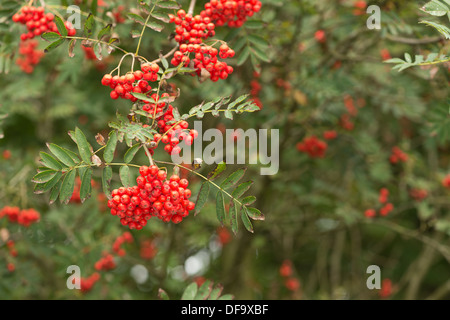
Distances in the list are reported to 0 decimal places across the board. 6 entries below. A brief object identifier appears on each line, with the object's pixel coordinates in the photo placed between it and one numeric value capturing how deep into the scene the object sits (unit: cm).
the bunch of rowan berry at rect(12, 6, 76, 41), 245
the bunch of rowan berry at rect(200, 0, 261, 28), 235
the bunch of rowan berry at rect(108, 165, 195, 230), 190
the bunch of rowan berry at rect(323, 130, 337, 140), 432
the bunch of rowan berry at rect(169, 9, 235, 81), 215
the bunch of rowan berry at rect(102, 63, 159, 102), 205
